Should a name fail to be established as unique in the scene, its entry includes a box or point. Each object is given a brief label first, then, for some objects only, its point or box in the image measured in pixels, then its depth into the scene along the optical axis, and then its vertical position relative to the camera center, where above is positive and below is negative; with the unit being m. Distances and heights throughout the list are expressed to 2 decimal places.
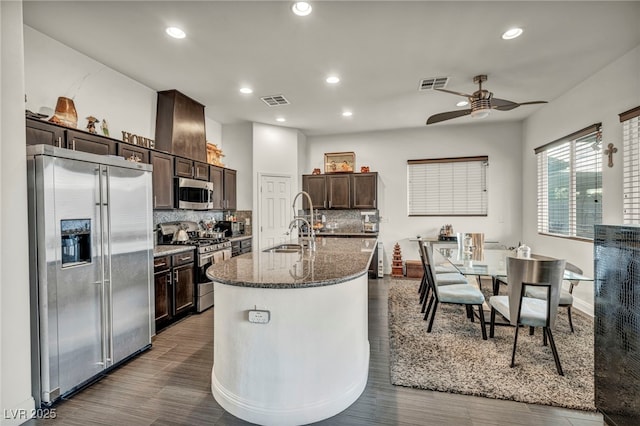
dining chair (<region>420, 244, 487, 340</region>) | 3.22 -0.94
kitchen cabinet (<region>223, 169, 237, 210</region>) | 5.43 +0.35
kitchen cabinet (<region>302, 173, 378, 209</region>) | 6.19 +0.37
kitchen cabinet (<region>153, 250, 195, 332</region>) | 3.42 -0.92
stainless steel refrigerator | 2.09 -0.42
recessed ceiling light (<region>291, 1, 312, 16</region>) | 2.44 +1.61
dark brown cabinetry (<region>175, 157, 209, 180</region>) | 4.22 +0.59
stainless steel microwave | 4.20 +0.22
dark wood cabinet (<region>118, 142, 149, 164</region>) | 3.35 +0.65
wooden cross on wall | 3.47 +0.61
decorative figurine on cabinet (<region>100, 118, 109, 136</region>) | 3.39 +0.90
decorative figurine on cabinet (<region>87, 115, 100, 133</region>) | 3.18 +0.90
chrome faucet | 3.29 -0.37
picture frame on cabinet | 6.43 +0.97
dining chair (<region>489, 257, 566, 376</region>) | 2.55 -0.71
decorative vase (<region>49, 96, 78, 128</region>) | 2.85 +0.92
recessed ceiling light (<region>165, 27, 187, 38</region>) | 2.78 +1.62
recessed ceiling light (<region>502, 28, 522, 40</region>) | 2.79 +1.59
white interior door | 5.84 -0.01
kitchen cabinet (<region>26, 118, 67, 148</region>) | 2.49 +0.64
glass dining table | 3.03 -0.64
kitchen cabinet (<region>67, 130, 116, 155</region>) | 2.81 +0.65
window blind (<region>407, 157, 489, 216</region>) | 6.00 +0.41
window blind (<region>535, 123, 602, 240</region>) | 3.84 +0.31
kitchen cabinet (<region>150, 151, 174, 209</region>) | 3.80 +0.37
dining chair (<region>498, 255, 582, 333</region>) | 3.01 -0.93
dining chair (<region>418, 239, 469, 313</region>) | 3.77 -0.92
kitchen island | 1.92 -0.88
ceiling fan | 3.45 +1.15
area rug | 2.28 -1.36
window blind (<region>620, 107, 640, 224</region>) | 3.15 +0.43
